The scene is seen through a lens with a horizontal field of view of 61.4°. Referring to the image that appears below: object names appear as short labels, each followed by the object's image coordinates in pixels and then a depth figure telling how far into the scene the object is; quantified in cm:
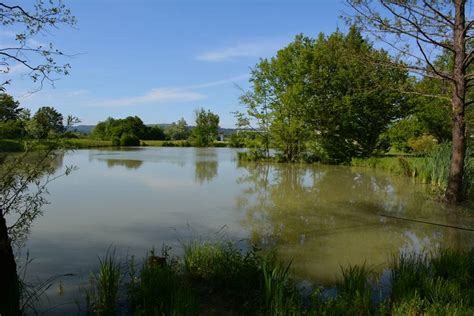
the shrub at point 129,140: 4433
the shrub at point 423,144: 2162
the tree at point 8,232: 317
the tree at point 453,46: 873
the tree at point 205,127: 5128
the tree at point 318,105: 2186
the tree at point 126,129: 5099
